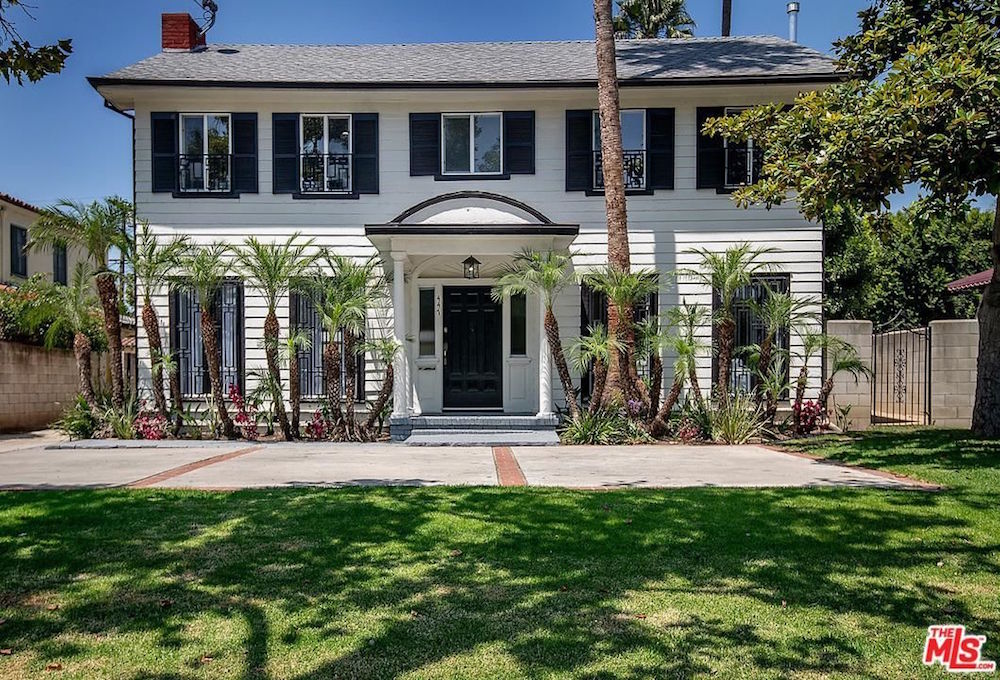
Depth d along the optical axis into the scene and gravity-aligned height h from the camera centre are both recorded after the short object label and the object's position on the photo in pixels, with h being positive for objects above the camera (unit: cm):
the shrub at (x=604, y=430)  1231 -170
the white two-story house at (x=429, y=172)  1407 +298
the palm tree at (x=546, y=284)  1212 +75
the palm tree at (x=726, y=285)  1202 +71
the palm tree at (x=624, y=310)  1216 +30
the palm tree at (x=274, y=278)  1213 +85
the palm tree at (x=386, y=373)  1250 -75
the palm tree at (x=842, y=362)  1247 -59
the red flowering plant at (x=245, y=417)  1301 -154
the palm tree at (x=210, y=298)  1225 +53
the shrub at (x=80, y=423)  1287 -161
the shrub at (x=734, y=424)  1236 -160
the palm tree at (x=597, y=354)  1202 -42
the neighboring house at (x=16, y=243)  2269 +270
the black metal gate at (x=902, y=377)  1458 -104
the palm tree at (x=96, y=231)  1222 +164
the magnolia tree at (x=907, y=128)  820 +233
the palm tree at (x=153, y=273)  1256 +96
